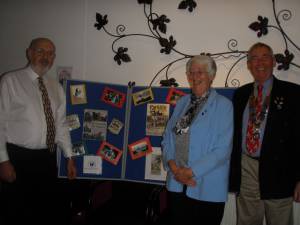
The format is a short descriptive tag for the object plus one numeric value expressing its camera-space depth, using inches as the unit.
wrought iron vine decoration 89.3
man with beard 75.2
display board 91.0
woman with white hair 60.5
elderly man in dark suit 66.5
